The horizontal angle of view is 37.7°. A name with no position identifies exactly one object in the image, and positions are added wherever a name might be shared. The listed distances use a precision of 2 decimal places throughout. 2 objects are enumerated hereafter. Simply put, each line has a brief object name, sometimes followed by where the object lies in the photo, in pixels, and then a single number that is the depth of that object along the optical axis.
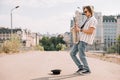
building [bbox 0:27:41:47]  84.86
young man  4.40
